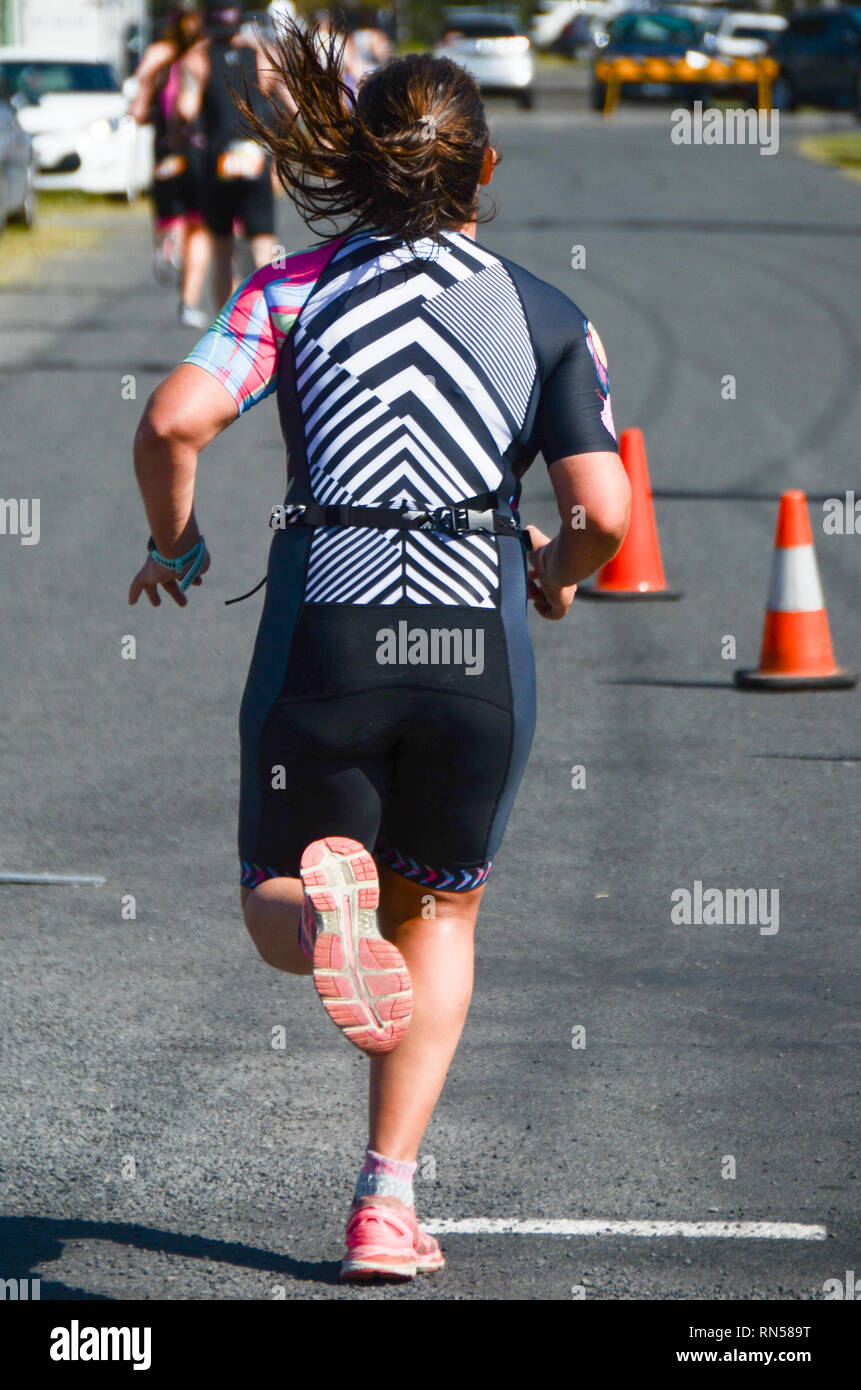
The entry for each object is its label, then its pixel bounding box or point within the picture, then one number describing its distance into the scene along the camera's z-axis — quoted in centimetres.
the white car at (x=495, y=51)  4494
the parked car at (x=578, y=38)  6944
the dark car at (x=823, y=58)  4125
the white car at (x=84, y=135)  2325
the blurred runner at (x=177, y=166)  1352
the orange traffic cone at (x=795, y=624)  724
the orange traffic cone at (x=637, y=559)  825
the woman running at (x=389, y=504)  318
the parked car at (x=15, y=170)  1961
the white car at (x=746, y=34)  5122
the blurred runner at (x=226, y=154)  1298
